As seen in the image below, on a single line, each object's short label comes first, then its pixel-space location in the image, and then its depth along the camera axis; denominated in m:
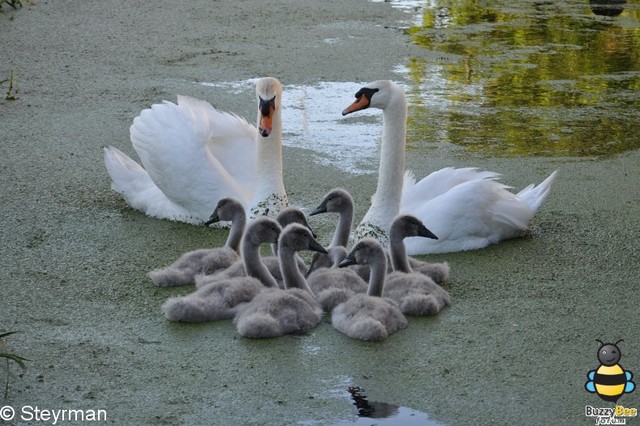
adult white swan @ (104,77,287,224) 12.07
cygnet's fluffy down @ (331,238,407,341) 9.07
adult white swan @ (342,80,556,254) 11.56
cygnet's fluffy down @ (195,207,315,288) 10.19
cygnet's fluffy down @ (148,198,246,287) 10.48
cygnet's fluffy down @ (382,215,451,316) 9.70
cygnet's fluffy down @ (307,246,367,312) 9.80
